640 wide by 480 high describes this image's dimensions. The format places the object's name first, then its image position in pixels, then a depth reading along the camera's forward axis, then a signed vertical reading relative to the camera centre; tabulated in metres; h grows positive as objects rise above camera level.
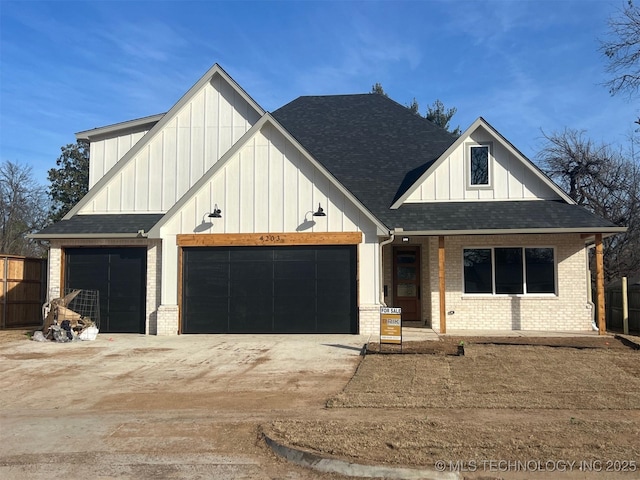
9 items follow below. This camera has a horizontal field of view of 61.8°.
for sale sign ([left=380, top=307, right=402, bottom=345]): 11.66 -1.17
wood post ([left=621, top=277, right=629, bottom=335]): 16.30 -1.11
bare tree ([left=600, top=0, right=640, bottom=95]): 16.38 +6.73
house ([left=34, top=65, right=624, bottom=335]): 14.91 +0.92
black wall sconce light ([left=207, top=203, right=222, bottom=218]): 14.93 +1.70
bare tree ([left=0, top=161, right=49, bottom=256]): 38.59 +4.30
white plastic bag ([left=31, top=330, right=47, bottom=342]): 13.98 -1.61
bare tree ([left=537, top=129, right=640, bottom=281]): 25.38 +4.04
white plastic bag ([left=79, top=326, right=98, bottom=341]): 14.16 -1.55
